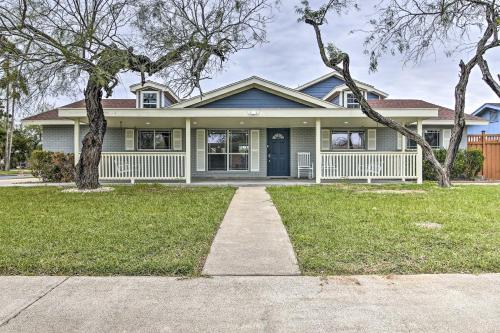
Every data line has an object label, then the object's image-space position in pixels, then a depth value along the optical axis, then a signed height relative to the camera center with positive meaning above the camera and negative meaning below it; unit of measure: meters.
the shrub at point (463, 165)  15.30 -0.01
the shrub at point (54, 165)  14.84 +0.07
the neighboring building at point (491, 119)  24.11 +3.04
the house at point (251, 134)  12.99 +1.40
